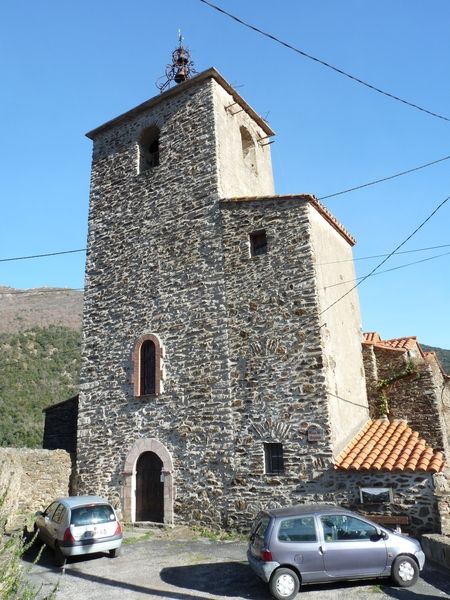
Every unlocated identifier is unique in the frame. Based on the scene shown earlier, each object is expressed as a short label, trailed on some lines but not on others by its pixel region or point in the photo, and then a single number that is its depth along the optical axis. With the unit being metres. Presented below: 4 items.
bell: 17.45
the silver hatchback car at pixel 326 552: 6.86
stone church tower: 10.77
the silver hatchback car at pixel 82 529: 8.66
